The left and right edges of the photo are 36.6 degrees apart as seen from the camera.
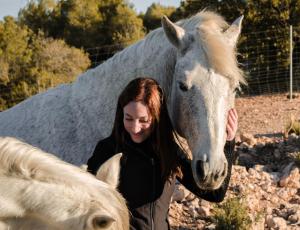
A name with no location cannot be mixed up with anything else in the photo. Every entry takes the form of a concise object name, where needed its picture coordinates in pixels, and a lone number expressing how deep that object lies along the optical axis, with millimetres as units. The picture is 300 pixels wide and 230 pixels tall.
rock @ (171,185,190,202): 4973
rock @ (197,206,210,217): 4789
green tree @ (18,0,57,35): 20828
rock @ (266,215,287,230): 4477
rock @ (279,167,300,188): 5562
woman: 2324
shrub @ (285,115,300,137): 8117
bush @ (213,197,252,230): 4355
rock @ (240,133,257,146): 7312
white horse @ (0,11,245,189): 2670
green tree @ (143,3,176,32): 22112
